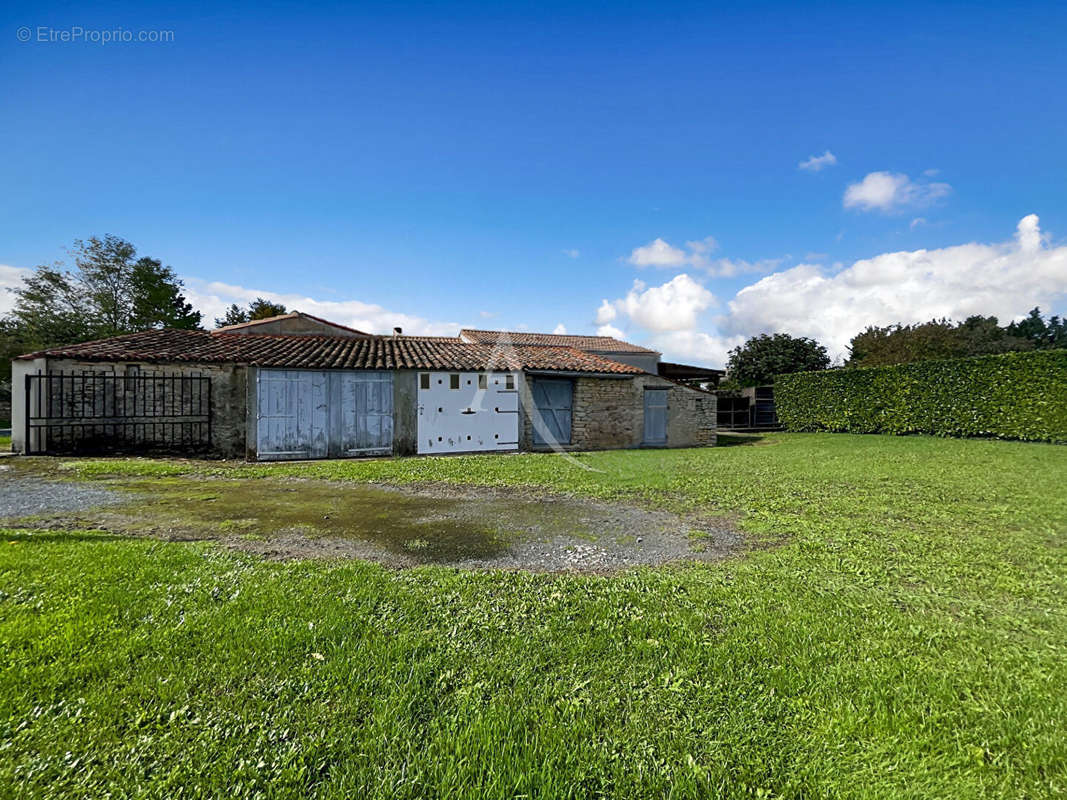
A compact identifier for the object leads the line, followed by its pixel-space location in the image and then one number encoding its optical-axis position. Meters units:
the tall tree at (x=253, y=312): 40.75
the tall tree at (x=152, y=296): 31.53
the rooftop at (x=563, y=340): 24.71
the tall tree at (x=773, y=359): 30.22
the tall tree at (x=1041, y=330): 40.84
